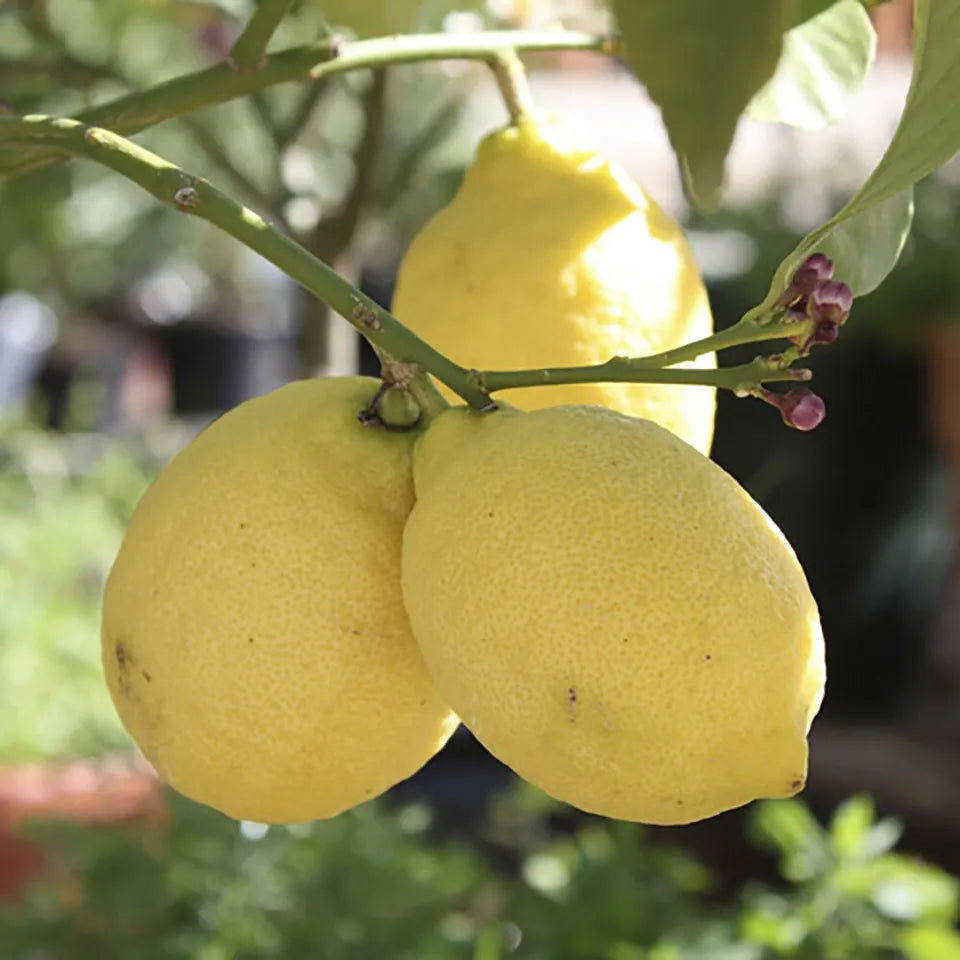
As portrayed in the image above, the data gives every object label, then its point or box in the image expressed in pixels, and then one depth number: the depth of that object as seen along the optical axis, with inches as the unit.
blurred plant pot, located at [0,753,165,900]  62.7
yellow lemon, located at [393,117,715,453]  19.8
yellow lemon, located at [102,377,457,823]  17.2
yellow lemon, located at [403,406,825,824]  14.5
